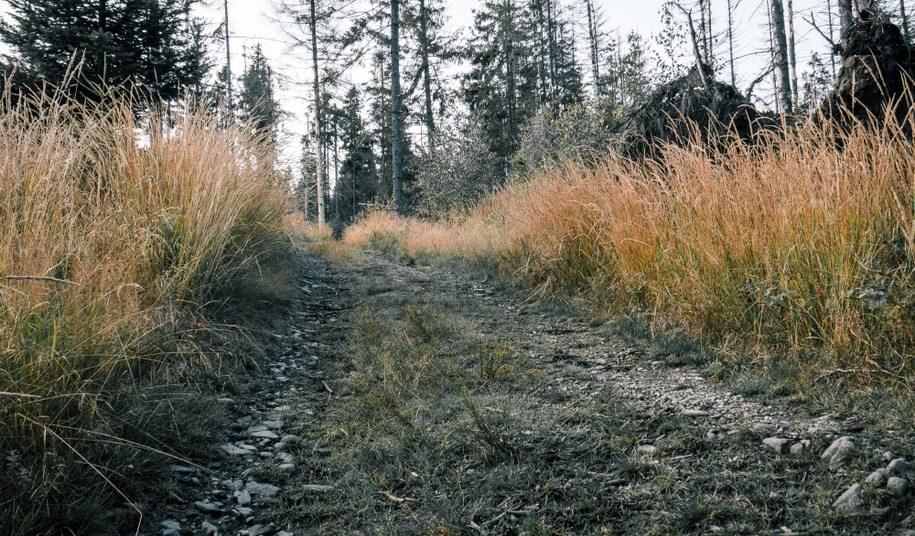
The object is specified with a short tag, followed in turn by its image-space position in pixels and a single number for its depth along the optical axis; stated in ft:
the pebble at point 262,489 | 7.18
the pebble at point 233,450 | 8.22
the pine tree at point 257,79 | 75.20
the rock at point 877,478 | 5.57
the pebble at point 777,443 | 6.66
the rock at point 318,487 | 7.15
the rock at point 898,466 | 5.66
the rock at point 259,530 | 6.30
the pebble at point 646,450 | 7.08
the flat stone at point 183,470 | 7.36
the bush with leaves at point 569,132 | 37.06
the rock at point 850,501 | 5.34
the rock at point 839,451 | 6.15
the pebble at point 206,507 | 6.73
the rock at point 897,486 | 5.38
